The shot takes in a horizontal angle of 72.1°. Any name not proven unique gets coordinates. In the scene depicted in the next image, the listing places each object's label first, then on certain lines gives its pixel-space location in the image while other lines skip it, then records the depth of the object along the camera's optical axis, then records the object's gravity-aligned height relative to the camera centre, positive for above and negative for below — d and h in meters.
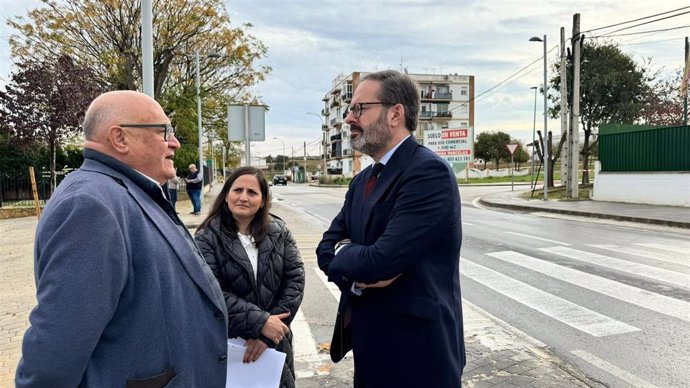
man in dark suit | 1.90 -0.36
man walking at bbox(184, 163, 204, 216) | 16.39 -0.46
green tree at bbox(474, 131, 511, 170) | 73.12 +3.65
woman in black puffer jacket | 2.57 -0.53
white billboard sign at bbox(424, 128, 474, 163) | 26.12 +1.43
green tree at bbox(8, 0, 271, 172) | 19.94 +5.91
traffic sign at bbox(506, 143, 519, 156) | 27.42 +1.26
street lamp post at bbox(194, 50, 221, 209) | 19.78 +2.90
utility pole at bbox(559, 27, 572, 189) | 20.83 +2.81
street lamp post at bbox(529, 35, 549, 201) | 21.67 +1.41
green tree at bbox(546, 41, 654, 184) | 25.66 +4.35
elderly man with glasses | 1.36 -0.32
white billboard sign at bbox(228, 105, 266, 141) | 8.73 +0.93
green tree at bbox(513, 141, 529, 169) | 73.01 +1.86
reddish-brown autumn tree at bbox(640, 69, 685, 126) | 25.95 +3.28
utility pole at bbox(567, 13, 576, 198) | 19.83 +2.15
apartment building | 76.62 +11.31
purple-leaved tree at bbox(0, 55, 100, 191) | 17.03 +2.60
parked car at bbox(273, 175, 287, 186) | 64.94 -1.15
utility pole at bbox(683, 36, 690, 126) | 22.93 +2.70
